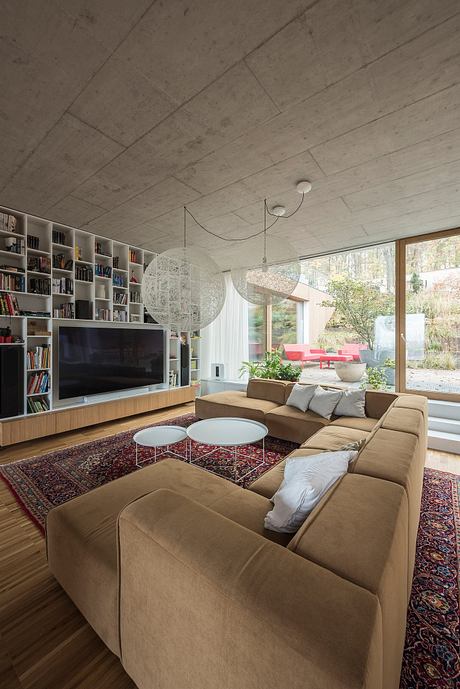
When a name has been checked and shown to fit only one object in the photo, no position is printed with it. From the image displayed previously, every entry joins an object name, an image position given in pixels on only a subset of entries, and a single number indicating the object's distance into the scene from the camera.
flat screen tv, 4.09
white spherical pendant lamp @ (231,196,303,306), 2.63
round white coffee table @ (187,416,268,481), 2.62
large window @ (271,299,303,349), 5.76
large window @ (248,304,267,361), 6.15
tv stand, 3.46
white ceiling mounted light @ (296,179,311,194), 2.74
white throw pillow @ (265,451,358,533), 1.30
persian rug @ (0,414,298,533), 2.46
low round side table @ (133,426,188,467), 2.78
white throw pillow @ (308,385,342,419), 3.43
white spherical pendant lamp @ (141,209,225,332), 2.61
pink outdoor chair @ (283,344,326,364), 5.41
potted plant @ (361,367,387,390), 4.53
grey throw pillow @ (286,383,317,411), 3.62
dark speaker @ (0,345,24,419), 3.45
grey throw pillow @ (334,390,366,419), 3.39
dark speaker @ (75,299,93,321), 4.18
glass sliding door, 4.04
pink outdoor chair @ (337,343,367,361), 4.85
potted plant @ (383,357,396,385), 4.51
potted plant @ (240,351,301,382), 4.82
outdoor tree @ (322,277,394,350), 4.64
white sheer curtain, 6.24
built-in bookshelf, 3.61
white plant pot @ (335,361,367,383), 4.86
